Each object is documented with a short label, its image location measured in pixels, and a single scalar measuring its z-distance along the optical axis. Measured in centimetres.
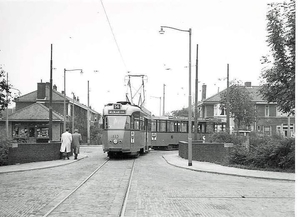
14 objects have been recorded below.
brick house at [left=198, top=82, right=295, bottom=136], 5527
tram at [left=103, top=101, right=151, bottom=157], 2147
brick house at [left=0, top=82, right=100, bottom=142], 4703
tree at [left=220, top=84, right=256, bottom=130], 3812
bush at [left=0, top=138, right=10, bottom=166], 1825
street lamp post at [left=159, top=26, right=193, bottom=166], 1866
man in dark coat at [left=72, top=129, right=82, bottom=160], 2183
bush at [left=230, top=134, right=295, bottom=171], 1639
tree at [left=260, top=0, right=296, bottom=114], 1538
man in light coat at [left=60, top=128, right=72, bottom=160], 2102
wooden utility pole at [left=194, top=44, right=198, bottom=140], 2408
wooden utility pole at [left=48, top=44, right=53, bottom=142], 2122
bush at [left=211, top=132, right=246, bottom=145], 2298
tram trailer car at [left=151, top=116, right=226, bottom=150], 3453
